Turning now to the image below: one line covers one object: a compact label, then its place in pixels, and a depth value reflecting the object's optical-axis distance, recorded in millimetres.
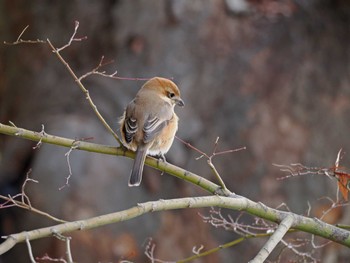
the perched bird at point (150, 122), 8211
